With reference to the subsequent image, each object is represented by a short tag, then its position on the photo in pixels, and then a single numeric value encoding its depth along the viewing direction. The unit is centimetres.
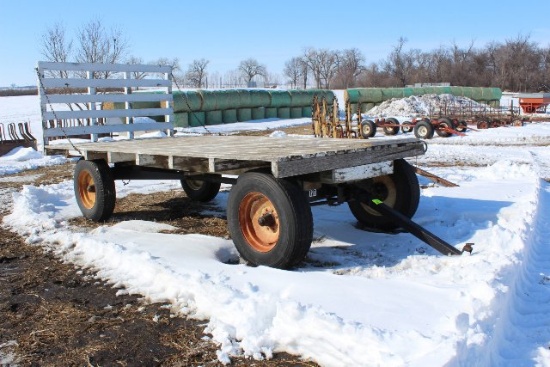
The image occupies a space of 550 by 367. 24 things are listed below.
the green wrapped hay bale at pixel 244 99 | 3105
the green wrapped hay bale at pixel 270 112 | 3353
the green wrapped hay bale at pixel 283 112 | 3434
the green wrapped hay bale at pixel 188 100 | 2652
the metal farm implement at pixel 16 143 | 1578
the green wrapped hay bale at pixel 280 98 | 3353
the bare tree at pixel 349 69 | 8719
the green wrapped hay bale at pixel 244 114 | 3143
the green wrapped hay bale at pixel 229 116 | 3030
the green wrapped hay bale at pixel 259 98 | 3197
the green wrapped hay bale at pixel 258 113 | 3252
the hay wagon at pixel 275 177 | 469
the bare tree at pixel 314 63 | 10075
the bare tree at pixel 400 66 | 8175
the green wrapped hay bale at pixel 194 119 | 2838
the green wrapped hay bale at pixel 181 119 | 2695
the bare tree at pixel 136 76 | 3031
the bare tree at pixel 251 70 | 10519
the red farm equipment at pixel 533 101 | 3288
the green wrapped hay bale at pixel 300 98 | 3484
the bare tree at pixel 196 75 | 9131
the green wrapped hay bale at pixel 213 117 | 2941
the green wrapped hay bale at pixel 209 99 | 2857
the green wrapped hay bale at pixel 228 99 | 2959
